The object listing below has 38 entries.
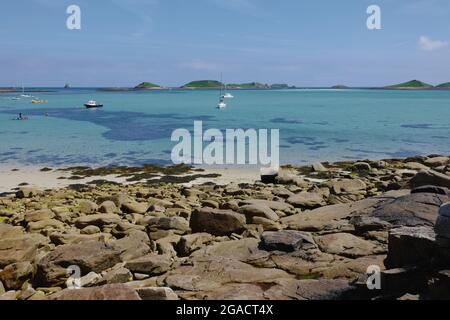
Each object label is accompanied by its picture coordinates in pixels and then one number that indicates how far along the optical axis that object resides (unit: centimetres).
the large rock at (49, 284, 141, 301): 709
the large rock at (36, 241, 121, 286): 912
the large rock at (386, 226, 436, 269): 752
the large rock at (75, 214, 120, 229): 1339
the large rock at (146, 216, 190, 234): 1242
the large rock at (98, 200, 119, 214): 1518
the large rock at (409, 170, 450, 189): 1479
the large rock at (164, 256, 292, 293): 836
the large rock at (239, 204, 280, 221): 1286
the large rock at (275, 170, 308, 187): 2199
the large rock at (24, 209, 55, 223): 1419
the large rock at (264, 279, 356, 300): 764
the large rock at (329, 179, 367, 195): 1805
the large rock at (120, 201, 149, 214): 1548
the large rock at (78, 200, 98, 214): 1540
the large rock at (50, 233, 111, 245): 1143
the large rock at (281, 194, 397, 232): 1151
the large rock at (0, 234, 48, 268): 993
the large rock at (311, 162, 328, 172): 2740
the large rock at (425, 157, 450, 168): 2770
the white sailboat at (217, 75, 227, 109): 9775
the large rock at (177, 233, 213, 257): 1076
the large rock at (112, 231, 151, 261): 1029
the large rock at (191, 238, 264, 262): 985
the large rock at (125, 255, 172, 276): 918
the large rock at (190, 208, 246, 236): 1198
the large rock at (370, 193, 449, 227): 1056
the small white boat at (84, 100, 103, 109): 9950
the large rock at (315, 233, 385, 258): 959
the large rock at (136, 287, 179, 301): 741
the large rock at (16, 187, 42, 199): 2036
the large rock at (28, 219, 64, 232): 1332
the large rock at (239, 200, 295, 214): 1419
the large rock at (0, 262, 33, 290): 912
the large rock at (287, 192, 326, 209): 1519
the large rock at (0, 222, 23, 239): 1186
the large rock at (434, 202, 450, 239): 711
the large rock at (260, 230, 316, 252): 985
